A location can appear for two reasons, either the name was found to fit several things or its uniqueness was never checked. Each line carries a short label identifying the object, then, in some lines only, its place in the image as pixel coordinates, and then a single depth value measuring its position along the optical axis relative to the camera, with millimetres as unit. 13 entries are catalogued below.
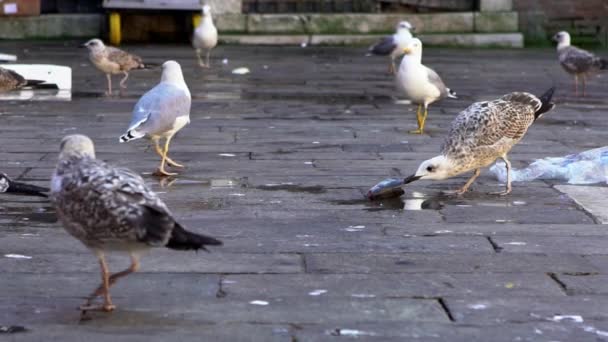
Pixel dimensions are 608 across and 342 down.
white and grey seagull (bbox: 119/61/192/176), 9461
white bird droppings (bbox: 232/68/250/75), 18422
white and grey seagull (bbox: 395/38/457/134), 12625
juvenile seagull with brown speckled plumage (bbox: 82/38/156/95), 15898
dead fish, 8492
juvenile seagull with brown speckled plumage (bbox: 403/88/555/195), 8648
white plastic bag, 9367
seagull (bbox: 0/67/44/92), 13102
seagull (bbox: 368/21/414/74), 19359
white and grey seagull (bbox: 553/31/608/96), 16781
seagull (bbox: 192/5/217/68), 19578
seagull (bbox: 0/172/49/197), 7918
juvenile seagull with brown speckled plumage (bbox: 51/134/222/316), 5266
